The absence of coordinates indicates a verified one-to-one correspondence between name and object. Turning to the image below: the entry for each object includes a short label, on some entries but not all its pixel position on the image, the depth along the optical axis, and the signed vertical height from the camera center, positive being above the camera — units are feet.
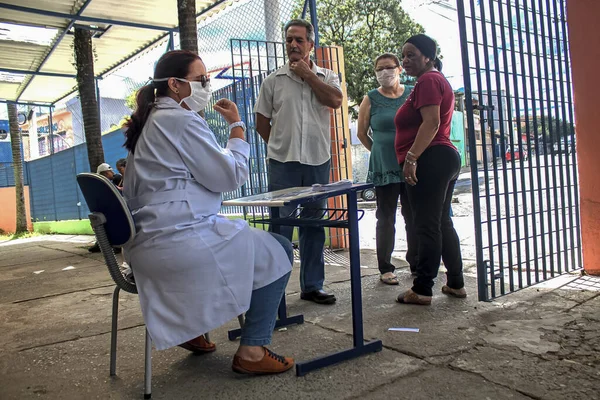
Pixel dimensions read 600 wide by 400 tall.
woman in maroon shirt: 11.08 +0.54
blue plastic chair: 7.47 -0.34
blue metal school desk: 8.08 -0.71
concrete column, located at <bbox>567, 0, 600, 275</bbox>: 12.66 +1.43
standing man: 12.46 +1.38
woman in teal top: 13.96 +0.50
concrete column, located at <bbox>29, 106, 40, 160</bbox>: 93.97 +11.99
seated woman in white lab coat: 7.34 -0.67
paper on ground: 9.95 -2.87
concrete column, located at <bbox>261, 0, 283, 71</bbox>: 22.06 +7.18
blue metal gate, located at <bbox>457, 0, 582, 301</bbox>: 11.39 +1.38
